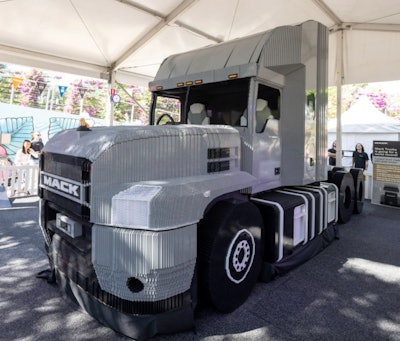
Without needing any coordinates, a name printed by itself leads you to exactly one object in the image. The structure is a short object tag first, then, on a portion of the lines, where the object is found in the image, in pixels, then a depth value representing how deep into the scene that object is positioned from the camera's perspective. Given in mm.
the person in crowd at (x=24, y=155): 9320
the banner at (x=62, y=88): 20828
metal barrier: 7807
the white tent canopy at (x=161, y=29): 7035
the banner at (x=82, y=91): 28947
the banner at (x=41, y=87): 24858
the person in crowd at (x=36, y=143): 10445
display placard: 7898
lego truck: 2271
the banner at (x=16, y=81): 17931
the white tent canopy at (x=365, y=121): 12602
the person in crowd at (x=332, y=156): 10194
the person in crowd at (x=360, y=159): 9750
